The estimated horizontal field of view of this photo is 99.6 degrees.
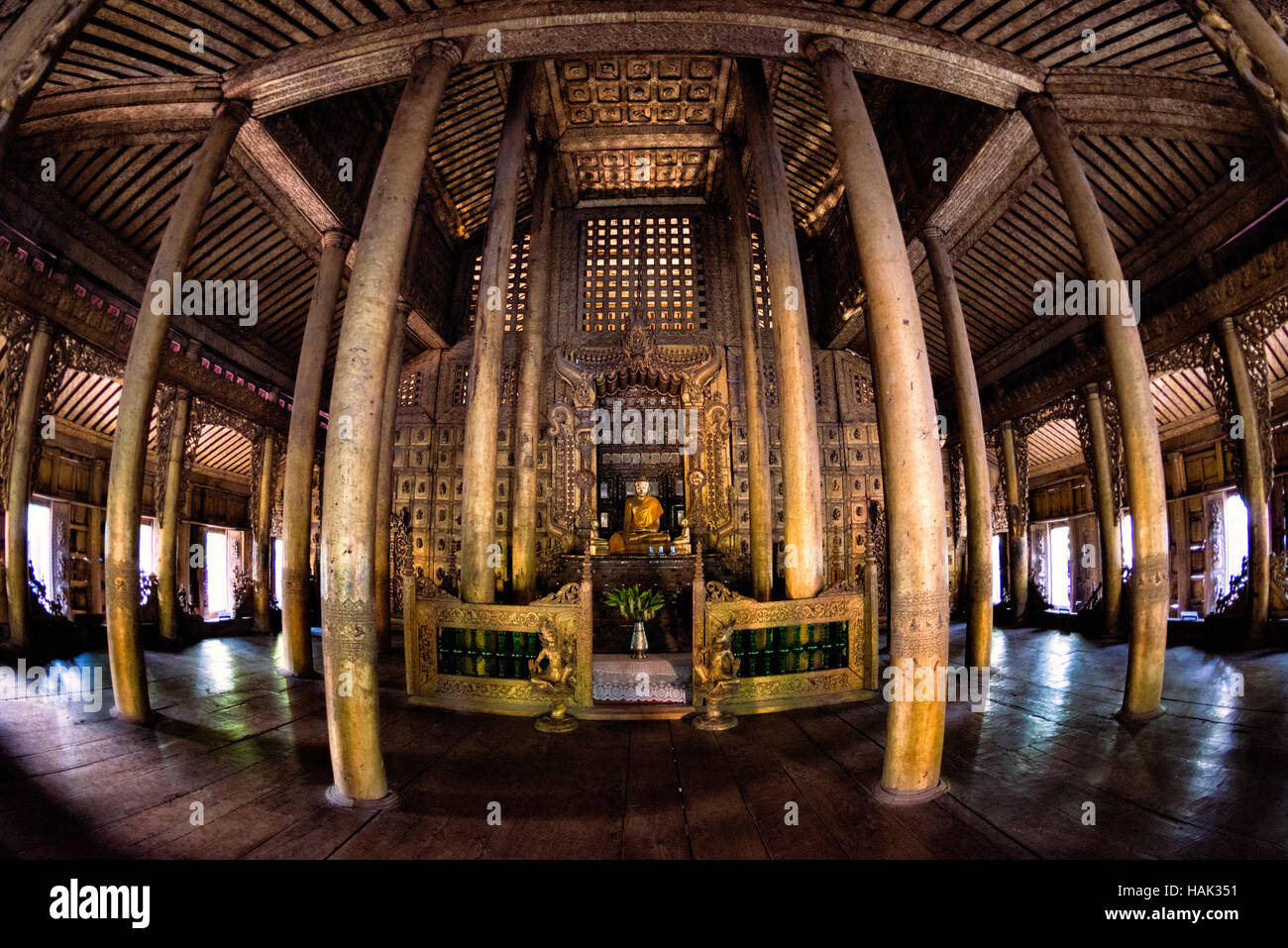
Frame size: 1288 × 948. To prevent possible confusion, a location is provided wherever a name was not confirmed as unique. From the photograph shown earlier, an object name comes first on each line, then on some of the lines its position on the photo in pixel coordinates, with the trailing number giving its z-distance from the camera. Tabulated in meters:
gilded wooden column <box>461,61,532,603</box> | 7.63
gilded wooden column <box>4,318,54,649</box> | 8.54
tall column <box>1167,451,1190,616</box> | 14.67
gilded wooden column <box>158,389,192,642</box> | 11.04
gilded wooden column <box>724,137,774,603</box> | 9.81
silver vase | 7.65
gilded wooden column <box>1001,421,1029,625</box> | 13.30
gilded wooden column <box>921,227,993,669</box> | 7.60
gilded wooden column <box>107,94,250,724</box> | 5.79
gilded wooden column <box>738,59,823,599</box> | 7.52
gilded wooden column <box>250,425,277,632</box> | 13.15
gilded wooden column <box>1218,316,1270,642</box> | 8.46
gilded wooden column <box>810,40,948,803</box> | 3.84
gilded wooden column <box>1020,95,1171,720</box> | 5.47
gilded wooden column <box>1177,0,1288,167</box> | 3.54
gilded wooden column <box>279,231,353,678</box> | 8.20
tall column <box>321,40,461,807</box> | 3.81
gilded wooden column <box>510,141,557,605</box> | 10.80
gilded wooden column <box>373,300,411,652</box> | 10.43
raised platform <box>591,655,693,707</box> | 6.29
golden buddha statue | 14.03
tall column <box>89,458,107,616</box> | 14.48
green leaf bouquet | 8.20
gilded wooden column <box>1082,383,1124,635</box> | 10.48
